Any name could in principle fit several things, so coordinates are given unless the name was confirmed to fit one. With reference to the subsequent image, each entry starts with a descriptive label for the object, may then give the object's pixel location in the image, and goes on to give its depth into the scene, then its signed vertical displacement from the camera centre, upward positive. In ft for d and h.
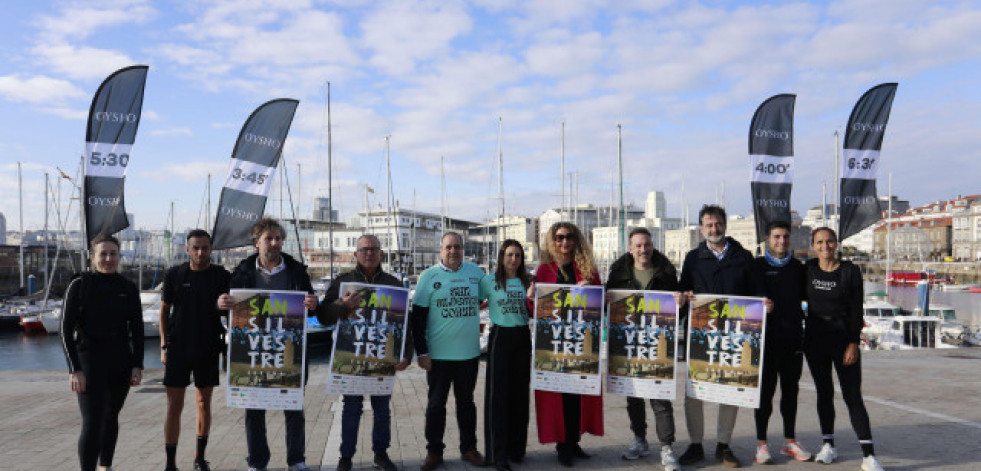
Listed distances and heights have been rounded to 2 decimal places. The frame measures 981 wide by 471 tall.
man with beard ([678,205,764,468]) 18.98 -1.00
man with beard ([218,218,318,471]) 17.54 -1.03
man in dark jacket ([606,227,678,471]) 18.79 -1.08
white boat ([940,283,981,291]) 252.85 -17.88
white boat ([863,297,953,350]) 82.99 -12.34
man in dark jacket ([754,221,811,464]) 19.06 -2.71
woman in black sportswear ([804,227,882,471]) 18.67 -2.70
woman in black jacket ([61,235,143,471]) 16.33 -2.69
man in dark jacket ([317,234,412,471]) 17.83 -2.13
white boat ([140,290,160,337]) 111.24 -12.12
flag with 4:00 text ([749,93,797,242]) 52.37 +8.15
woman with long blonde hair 19.21 -4.91
